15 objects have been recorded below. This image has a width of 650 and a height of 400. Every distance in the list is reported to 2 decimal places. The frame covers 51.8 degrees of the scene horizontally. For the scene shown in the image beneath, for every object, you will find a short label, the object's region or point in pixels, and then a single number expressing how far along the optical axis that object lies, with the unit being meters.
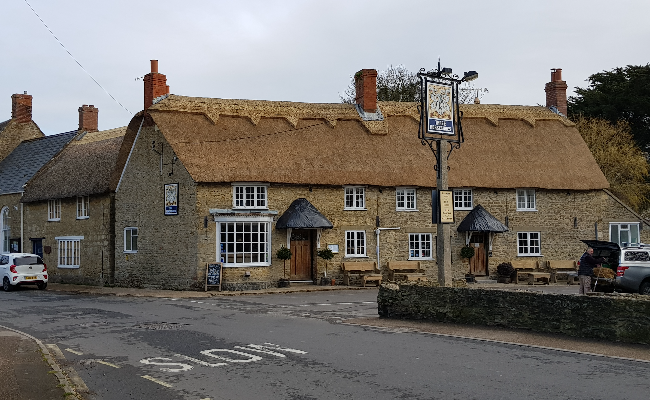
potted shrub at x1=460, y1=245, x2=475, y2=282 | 31.98
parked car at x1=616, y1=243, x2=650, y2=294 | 20.47
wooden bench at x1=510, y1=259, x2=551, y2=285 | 31.39
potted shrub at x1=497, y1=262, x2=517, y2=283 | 31.83
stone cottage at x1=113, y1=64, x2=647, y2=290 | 28.69
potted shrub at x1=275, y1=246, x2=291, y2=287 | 28.85
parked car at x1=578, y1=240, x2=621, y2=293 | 21.11
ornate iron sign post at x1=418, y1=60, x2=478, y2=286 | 18.45
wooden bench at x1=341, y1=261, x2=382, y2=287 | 29.75
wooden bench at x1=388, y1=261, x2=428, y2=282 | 30.36
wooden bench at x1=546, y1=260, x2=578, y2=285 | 32.75
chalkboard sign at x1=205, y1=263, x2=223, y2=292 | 27.66
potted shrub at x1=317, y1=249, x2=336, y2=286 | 29.70
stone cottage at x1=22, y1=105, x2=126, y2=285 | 32.28
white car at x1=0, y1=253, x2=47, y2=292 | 29.46
